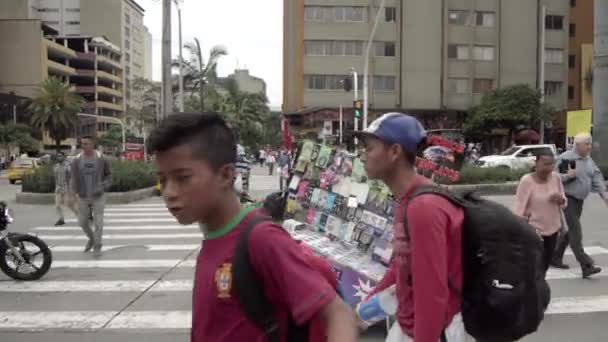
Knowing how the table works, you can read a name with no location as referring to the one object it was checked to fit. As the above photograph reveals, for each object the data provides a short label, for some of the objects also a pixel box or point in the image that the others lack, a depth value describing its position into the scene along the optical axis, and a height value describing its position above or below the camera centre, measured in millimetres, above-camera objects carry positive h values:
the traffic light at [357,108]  25984 +1180
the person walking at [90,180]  9914 -682
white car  27973 -1098
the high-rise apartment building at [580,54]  59984 +7973
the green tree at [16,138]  61219 -52
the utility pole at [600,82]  23656 +2074
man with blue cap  2416 -421
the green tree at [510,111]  47781 +1959
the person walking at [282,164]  21438 -1159
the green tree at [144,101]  82312 +5259
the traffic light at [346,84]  30600 +2576
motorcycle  8164 -1563
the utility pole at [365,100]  27627 +1638
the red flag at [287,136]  17772 +17
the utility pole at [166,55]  20500 +2694
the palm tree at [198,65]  38219 +4490
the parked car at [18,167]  34000 -1659
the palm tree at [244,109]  50406 +2275
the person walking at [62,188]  14102 -1150
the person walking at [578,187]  8023 -658
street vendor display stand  5766 -753
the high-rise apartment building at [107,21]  121625 +23401
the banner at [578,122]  23484 +527
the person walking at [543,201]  6805 -715
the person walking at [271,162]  37250 -1526
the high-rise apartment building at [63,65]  84562 +10846
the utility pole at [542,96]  42562 +3126
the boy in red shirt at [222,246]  1755 -317
